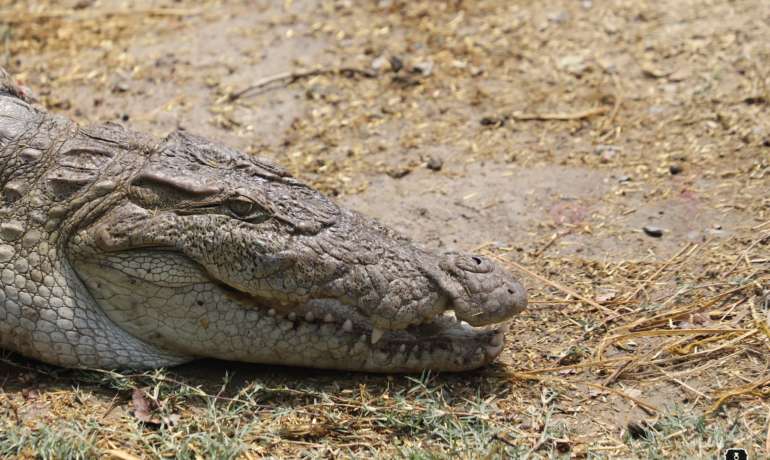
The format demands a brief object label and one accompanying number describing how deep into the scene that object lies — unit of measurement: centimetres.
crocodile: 770
